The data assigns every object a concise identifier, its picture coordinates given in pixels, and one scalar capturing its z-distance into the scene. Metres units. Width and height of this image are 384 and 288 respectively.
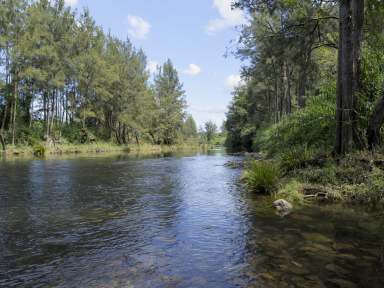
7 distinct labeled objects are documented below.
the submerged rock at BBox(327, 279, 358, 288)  5.38
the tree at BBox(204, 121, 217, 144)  146.25
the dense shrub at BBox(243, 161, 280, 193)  13.25
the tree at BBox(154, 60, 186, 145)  75.69
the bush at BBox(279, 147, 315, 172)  14.91
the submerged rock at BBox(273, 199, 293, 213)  10.56
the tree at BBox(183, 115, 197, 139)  99.93
